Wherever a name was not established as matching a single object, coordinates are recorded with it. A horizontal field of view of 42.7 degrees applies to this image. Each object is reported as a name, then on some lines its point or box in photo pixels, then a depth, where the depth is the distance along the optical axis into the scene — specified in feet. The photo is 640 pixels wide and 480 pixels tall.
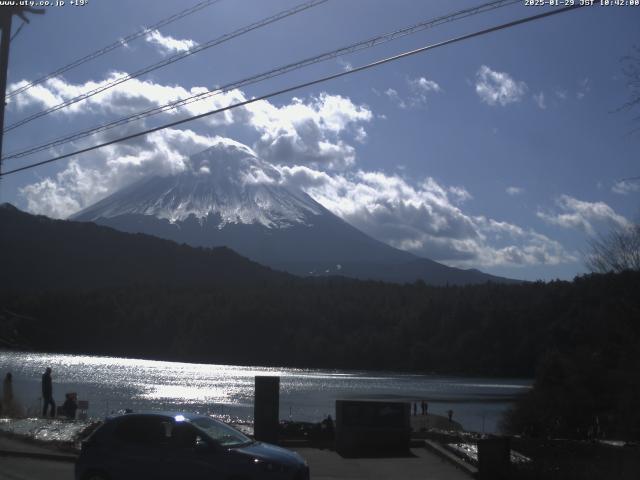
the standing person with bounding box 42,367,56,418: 81.00
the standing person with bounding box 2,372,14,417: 77.94
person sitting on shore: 81.10
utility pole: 69.21
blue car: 37.93
